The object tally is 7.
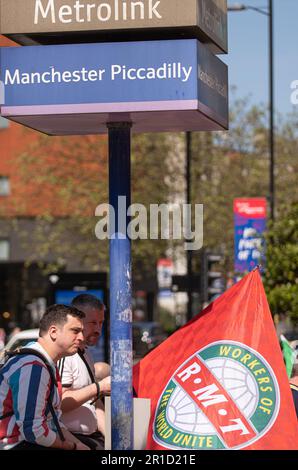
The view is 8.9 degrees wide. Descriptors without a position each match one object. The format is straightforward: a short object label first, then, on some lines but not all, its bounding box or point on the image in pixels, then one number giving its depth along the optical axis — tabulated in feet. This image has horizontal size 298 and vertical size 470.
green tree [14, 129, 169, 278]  211.22
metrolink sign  34.26
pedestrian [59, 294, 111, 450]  36.18
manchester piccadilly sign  33.78
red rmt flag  34.36
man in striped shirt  30.43
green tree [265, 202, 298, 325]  80.45
